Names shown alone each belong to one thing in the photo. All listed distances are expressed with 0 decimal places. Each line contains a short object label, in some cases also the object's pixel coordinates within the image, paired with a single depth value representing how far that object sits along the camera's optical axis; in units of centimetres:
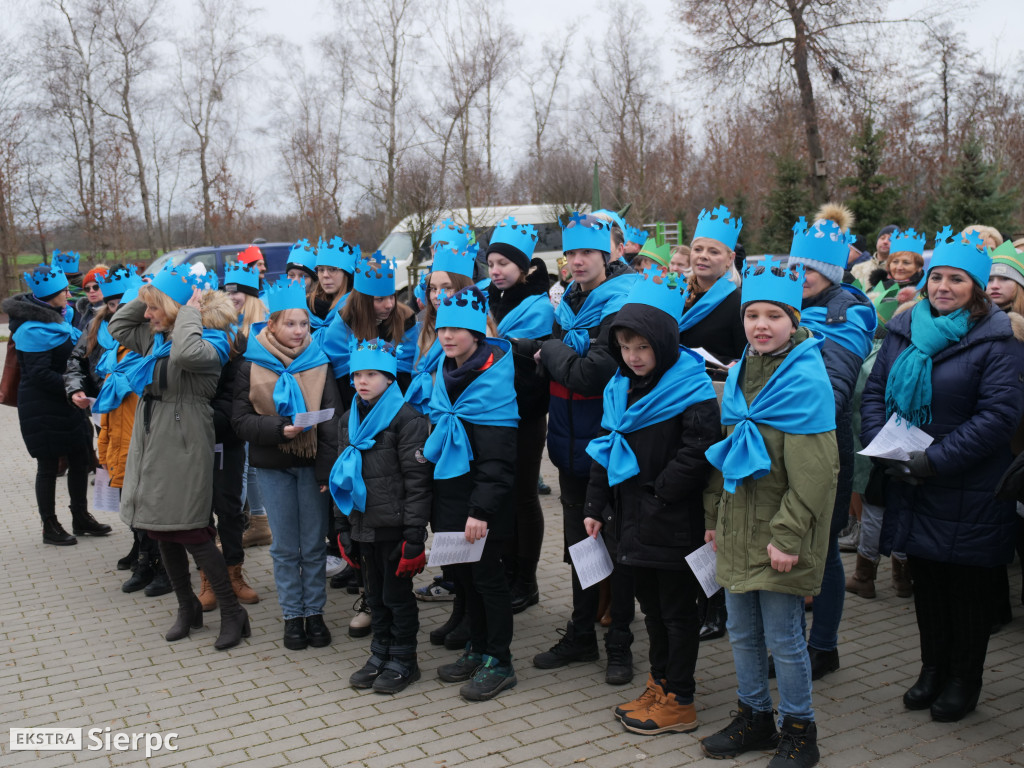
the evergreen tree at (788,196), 2470
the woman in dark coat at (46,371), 691
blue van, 1781
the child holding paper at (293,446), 490
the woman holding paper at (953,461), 366
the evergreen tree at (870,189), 2048
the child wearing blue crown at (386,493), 433
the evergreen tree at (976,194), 1789
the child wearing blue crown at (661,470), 371
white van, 2131
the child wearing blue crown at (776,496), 332
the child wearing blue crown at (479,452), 423
